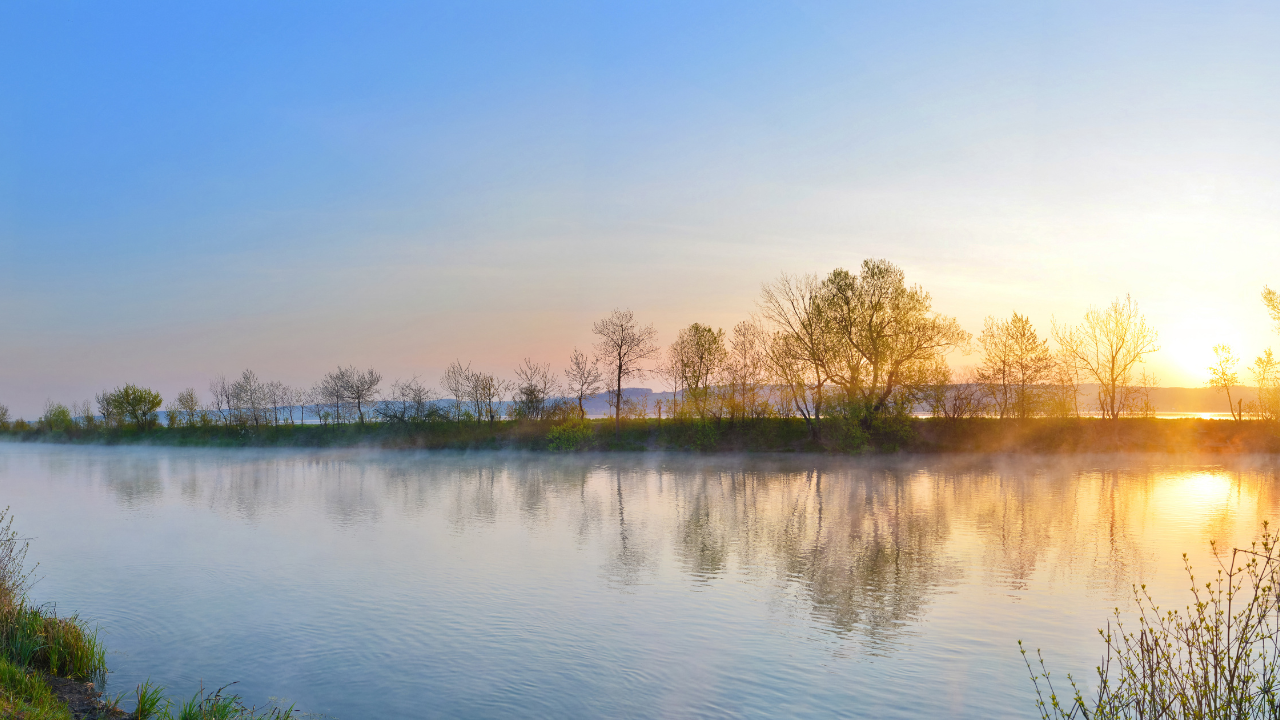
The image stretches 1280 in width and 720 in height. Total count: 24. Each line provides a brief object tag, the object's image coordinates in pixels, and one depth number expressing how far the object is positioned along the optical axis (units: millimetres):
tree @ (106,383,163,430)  84875
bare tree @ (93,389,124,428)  86062
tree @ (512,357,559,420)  62500
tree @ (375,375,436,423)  66438
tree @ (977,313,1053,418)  53688
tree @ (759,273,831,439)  51844
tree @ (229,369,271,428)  78562
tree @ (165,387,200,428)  80562
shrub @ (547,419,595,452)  56625
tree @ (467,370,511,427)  65500
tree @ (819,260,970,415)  49719
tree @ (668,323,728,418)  61625
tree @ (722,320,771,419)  55750
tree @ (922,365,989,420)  50719
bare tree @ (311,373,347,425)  74312
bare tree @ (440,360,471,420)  66125
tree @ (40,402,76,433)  91062
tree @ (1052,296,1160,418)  53594
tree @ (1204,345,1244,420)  54875
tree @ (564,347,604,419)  63219
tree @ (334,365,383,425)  73812
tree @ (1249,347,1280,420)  51562
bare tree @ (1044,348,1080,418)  53781
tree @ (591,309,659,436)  62188
